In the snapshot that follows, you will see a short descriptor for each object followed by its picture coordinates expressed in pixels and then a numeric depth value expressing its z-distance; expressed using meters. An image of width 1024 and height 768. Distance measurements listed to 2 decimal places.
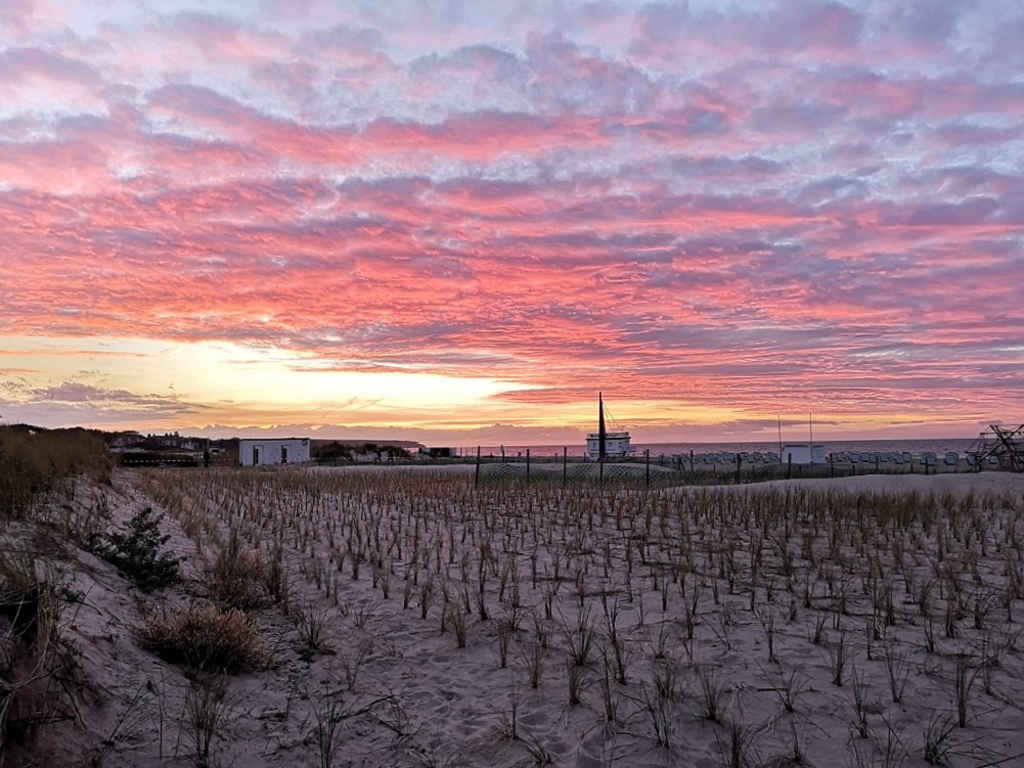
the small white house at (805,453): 53.16
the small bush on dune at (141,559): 8.34
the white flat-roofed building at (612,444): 58.26
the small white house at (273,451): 61.41
